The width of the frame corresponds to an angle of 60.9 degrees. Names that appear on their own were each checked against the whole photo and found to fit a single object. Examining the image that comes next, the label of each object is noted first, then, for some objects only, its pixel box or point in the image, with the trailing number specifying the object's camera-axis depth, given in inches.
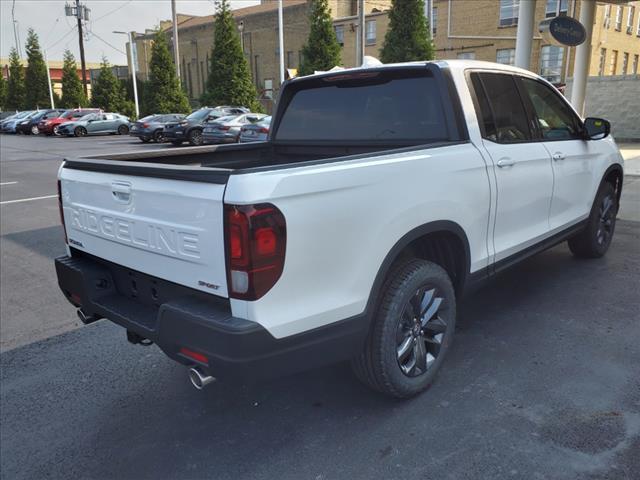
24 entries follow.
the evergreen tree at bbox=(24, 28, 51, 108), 2010.3
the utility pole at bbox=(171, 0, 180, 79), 1449.3
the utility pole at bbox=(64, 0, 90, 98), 1838.1
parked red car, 1323.8
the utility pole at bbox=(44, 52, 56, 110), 1931.6
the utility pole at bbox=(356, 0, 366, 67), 951.3
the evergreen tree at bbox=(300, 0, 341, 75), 1224.8
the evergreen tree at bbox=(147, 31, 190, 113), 1416.1
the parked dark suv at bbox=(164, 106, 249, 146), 916.6
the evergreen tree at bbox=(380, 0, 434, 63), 1075.3
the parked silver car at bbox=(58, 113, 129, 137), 1279.5
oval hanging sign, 376.2
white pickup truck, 89.5
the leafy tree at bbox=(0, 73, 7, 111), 2184.3
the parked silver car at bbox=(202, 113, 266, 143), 832.3
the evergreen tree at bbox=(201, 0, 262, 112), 1323.8
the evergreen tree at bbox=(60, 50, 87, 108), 1859.0
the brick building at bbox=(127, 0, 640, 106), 1194.0
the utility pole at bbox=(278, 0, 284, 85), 1154.7
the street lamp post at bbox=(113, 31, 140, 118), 1513.5
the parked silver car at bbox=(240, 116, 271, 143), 690.8
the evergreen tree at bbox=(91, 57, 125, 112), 1699.1
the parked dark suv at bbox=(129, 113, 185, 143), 1010.1
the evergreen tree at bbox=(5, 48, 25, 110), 2106.3
